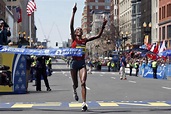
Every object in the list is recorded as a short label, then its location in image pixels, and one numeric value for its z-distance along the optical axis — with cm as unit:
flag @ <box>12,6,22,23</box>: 9685
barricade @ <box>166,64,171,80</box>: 4134
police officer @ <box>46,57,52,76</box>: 3124
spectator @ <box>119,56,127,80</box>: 3544
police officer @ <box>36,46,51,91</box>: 2097
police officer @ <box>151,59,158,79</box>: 4403
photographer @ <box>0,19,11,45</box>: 1445
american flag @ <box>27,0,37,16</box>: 5675
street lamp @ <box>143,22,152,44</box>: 8788
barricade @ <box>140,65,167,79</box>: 4266
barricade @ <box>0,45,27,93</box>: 1892
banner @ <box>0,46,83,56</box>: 1314
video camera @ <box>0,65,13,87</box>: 1330
